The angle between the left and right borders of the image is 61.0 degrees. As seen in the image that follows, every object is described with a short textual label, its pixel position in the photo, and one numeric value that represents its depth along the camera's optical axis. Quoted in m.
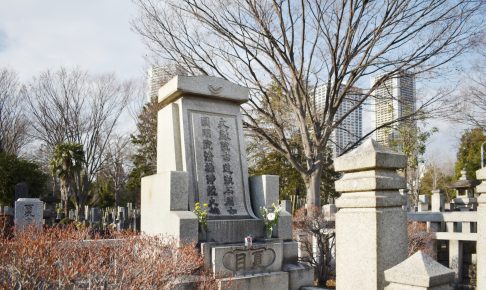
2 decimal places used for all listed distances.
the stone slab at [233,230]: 7.00
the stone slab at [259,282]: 6.10
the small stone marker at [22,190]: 15.41
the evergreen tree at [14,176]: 22.61
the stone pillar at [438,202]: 12.69
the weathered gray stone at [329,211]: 11.70
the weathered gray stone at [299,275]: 7.10
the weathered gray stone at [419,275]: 2.92
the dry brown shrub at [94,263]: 3.17
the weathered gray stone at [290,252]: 7.39
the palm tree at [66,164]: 21.47
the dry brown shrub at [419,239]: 7.62
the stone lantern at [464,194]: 14.97
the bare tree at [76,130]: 21.55
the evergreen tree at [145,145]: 24.45
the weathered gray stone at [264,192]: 7.90
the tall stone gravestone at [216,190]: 6.67
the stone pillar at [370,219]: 3.50
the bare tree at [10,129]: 23.06
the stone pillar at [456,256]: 7.46
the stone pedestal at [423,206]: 14.59
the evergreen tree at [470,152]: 30.92
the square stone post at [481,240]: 4.36
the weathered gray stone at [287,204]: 14.37
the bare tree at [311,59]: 12.67
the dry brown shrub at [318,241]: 8.37
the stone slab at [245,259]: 6.49
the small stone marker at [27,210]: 12.64
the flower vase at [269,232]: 7.48
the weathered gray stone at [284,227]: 7.55
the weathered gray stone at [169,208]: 6.45
